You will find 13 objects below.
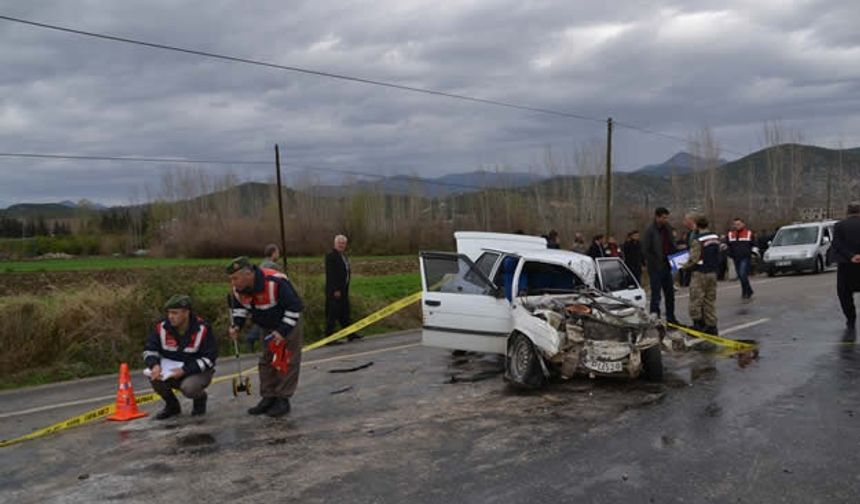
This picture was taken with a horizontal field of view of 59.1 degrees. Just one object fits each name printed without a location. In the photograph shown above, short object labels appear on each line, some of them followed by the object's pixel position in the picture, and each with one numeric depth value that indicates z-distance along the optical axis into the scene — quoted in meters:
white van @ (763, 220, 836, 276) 24.56
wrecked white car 8.15
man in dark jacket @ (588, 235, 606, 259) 19.48
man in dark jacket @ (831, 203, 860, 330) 11.23
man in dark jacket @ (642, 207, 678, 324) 12.21
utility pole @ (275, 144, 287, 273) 23.31
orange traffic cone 7.98
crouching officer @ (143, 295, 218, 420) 7.71
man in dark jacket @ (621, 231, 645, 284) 18.06
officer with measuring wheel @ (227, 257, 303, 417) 7.66
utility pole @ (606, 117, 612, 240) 30.08
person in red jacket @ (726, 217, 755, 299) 17.91
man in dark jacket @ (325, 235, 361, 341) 14.04
